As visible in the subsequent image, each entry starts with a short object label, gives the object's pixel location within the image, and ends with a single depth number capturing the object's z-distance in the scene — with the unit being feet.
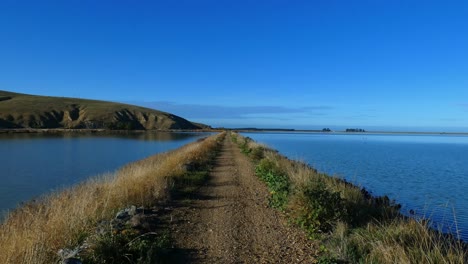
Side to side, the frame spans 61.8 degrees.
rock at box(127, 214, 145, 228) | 26.32
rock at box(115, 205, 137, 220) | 28.53
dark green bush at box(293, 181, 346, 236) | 28.30
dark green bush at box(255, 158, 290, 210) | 37.73
